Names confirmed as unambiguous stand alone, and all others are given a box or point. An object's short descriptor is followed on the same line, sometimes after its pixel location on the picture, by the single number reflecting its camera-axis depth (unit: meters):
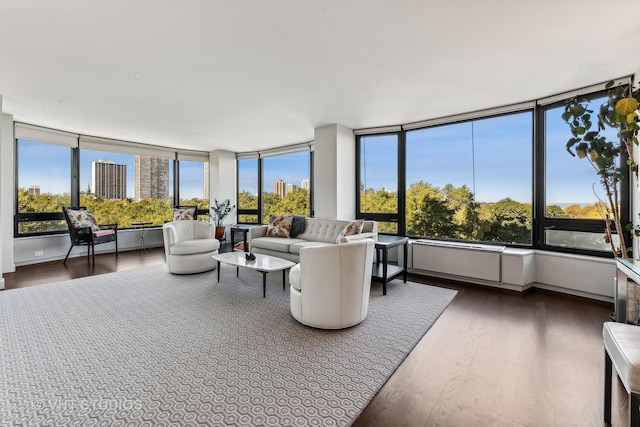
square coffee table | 3.40
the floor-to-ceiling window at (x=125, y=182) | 6.14
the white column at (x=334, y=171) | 5.17
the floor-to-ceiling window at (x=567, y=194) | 3.50
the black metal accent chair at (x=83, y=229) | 5.24
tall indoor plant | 2.56
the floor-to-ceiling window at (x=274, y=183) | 6.70
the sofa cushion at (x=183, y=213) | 6.87
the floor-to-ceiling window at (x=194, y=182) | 7.59
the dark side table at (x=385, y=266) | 3.62
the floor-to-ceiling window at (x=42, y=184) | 5.18
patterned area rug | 1.60
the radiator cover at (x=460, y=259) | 3.93
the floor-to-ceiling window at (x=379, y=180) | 5.30
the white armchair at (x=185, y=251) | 4.36
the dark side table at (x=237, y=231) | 5.53
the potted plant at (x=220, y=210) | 7.60
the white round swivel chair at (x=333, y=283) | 2.48
